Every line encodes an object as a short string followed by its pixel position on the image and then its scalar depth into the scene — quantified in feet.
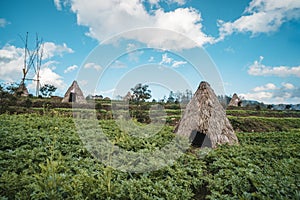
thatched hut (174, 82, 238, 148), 23.32
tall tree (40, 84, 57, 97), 92.38
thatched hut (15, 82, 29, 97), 70.15
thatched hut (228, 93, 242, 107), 109.09
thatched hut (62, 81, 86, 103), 69.57
